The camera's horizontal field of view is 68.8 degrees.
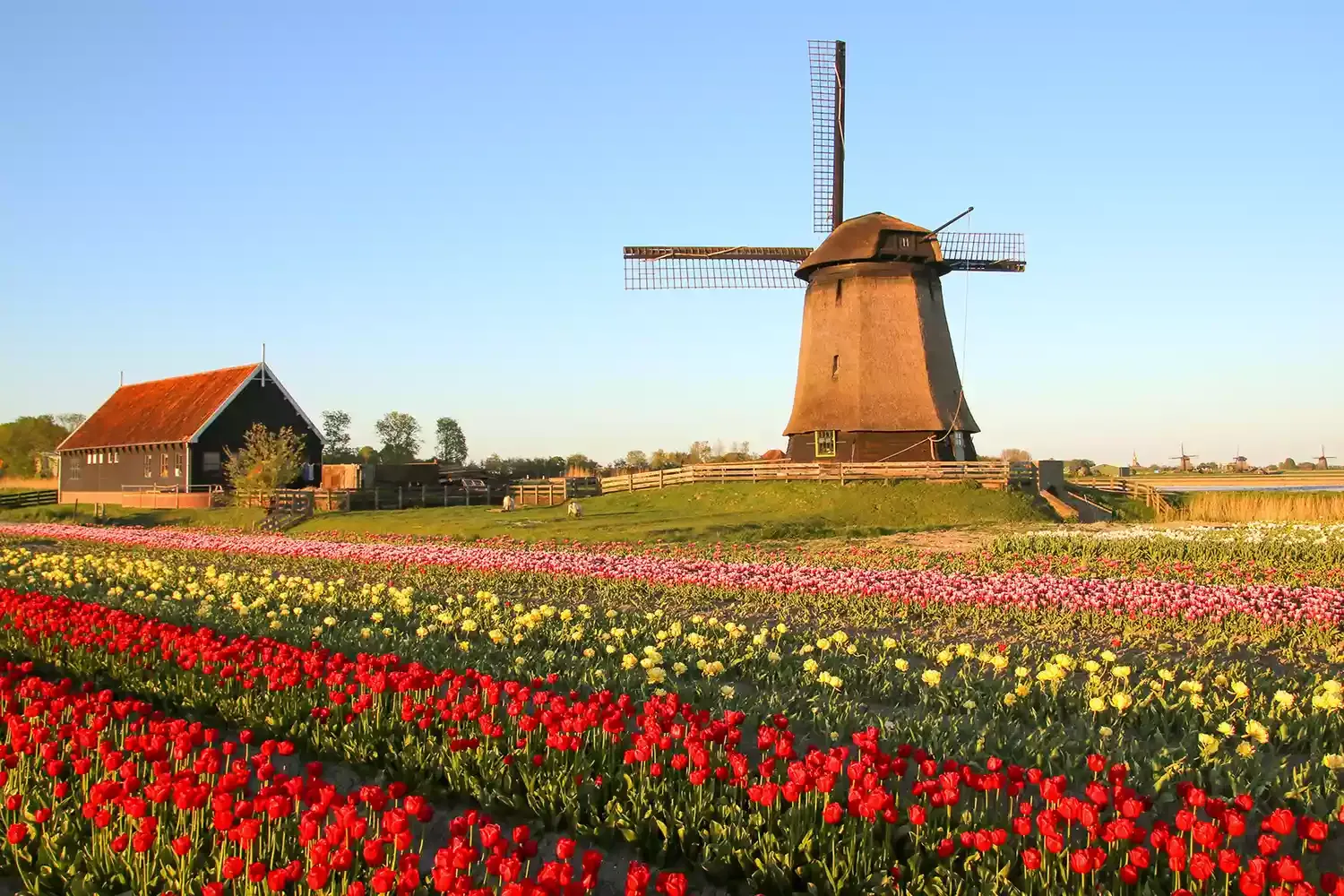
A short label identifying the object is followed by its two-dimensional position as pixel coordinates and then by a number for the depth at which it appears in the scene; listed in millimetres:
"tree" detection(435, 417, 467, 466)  109688
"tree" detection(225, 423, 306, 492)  38062
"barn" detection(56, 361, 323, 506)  44497
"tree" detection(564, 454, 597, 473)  72875
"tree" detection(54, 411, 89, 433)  122750
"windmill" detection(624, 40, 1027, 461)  35000
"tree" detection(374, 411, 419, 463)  105625
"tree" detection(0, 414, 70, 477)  90938
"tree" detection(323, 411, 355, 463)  85750
